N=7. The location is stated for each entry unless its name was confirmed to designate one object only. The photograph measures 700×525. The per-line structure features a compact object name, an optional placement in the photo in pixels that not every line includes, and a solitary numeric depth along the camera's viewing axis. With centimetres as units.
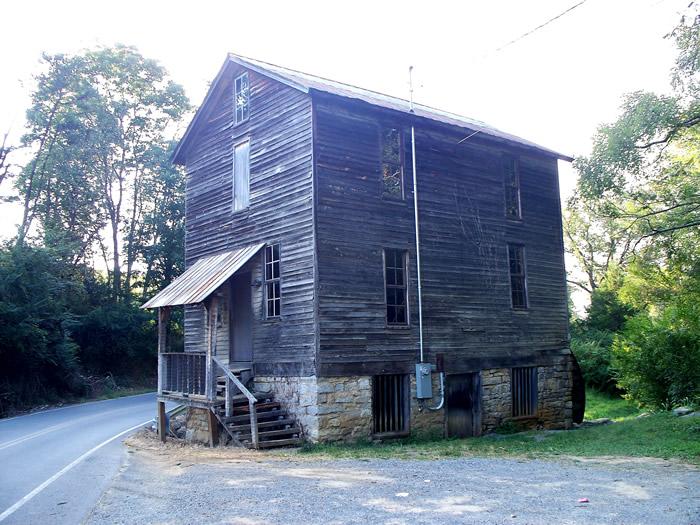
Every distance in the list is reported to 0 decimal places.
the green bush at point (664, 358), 1819
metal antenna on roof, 1749
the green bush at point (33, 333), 2611
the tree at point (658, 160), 1545
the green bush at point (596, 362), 3012
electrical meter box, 1619
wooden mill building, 1519
